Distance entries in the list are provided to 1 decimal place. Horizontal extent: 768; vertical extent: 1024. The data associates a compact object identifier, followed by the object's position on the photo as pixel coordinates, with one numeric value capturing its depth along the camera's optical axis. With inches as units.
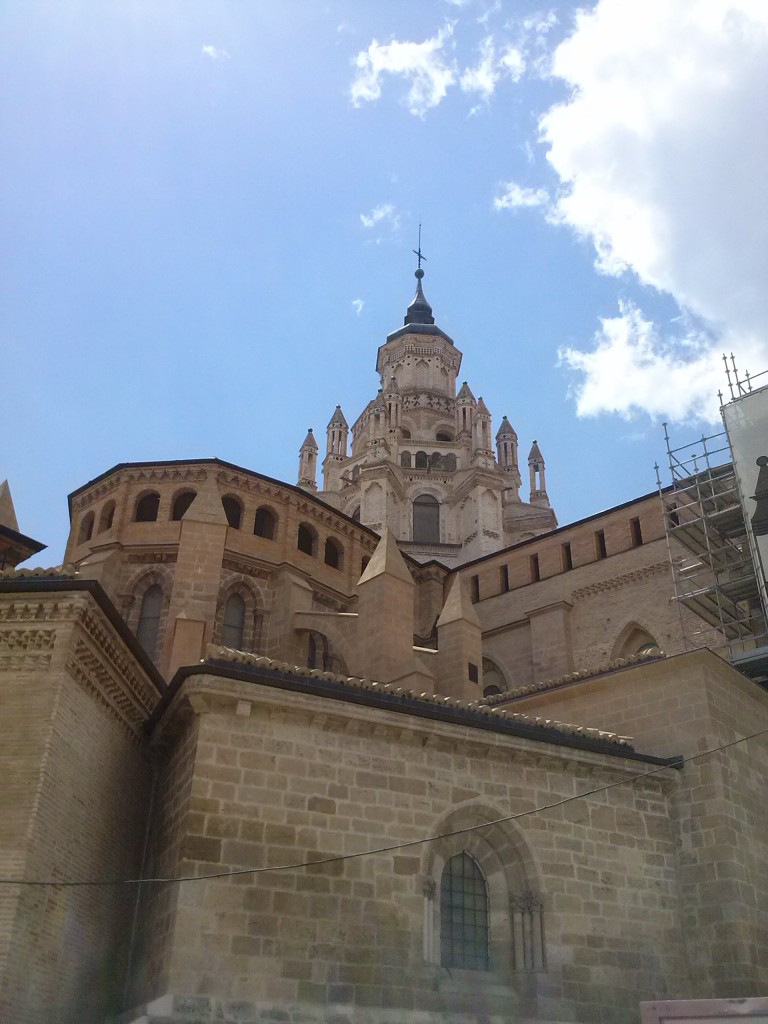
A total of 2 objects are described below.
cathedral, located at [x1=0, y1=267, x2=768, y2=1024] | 441.1
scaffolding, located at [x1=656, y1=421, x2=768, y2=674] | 874.1
